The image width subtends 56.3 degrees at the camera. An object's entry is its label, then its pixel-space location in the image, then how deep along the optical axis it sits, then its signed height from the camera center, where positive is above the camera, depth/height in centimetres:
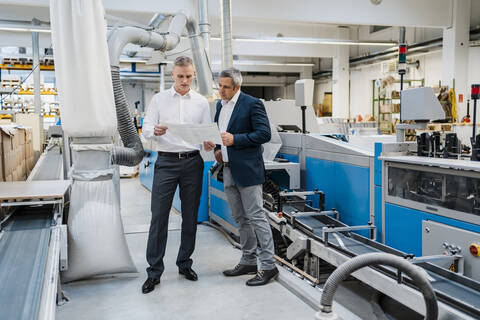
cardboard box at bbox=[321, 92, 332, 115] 1567 +29
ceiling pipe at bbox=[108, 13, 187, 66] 366 +80
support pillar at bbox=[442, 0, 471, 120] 909 +122
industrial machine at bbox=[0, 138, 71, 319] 171 -68
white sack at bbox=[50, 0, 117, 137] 272 +32
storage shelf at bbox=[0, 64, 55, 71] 1160 +132
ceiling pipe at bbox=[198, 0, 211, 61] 614 +132
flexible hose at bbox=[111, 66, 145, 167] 327 -14
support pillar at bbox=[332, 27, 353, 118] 1397 +95
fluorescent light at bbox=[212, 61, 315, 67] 1485 +171
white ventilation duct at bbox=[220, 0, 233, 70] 556 +103
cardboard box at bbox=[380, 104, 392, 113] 1097 +8
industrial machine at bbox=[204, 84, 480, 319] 226 -70
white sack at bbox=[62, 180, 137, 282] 286 -75
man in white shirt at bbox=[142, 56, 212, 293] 282 -29
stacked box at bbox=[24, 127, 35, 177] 504 -40
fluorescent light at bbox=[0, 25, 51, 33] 842 +168
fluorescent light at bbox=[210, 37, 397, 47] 990 +170
